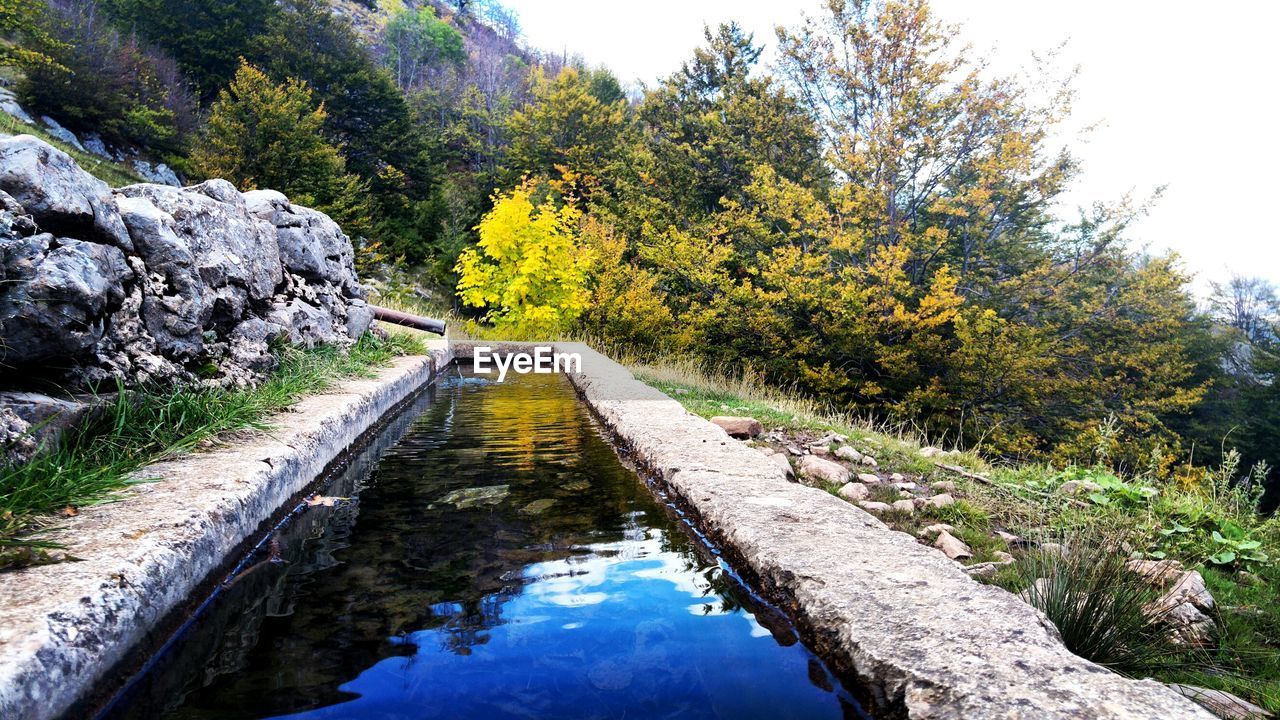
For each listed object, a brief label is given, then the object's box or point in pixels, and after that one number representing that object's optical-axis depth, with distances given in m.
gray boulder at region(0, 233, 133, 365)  3.07
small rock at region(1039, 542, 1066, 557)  2.58
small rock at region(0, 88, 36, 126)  19.16
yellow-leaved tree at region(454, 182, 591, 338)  14.17
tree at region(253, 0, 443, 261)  28.28
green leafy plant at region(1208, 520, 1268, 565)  3.31
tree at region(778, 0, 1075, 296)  13.90
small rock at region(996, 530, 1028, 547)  3.35
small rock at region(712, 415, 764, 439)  5.75
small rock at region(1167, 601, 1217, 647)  2.31
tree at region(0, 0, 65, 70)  19.30
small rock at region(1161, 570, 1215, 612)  2.53
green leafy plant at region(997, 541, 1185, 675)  2.07
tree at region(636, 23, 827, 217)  19.69
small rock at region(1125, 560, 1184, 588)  2.32
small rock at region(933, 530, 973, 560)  3.14
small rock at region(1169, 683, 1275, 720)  1.84
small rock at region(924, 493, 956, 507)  3.93
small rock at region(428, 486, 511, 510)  3.85
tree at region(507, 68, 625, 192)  29.58
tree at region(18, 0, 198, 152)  20.69
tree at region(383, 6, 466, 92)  49.41
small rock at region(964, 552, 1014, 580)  2.85
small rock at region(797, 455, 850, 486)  4.45
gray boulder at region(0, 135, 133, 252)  3.39
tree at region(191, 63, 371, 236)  20.52
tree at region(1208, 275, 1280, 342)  26.58
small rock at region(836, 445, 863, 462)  5.13
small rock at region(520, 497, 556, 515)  3.69
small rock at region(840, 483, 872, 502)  4.06
